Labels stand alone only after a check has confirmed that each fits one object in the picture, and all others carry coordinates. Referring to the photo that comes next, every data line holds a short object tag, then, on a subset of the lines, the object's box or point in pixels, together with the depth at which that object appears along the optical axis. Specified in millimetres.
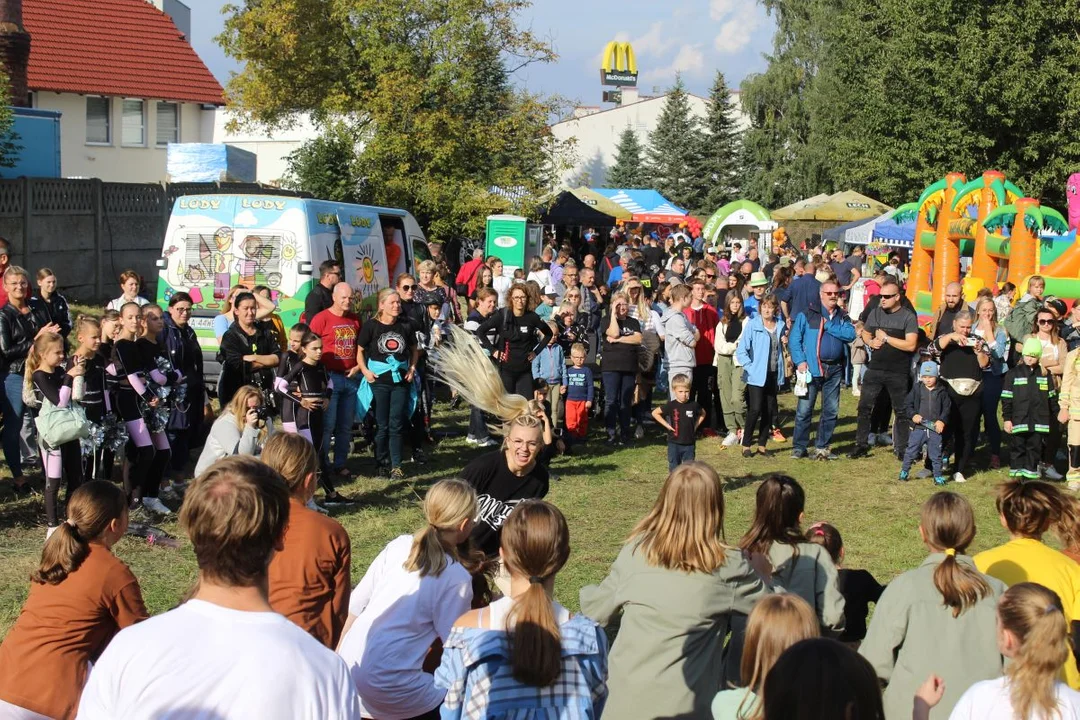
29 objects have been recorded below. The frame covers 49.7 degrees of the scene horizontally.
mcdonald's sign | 85438
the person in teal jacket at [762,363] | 12477
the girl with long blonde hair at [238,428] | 8328
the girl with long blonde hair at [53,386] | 8359
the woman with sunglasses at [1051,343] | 11203
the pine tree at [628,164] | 65625
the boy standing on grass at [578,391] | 12922
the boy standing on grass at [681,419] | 10508
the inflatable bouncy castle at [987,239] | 16453
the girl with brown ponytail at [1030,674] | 3449
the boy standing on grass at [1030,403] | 11242
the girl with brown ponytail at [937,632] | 4312
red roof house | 33375
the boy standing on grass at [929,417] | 11312
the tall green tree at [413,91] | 25547
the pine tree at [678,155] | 60988
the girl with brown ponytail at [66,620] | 4199
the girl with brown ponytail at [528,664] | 3459
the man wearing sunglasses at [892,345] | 11906
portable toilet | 23422
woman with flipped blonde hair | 5938
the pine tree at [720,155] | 60156
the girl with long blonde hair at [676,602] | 4148
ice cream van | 13172
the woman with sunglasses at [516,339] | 11742
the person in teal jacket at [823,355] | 12227
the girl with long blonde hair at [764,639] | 3316
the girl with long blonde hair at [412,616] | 4375
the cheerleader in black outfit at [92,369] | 8492
